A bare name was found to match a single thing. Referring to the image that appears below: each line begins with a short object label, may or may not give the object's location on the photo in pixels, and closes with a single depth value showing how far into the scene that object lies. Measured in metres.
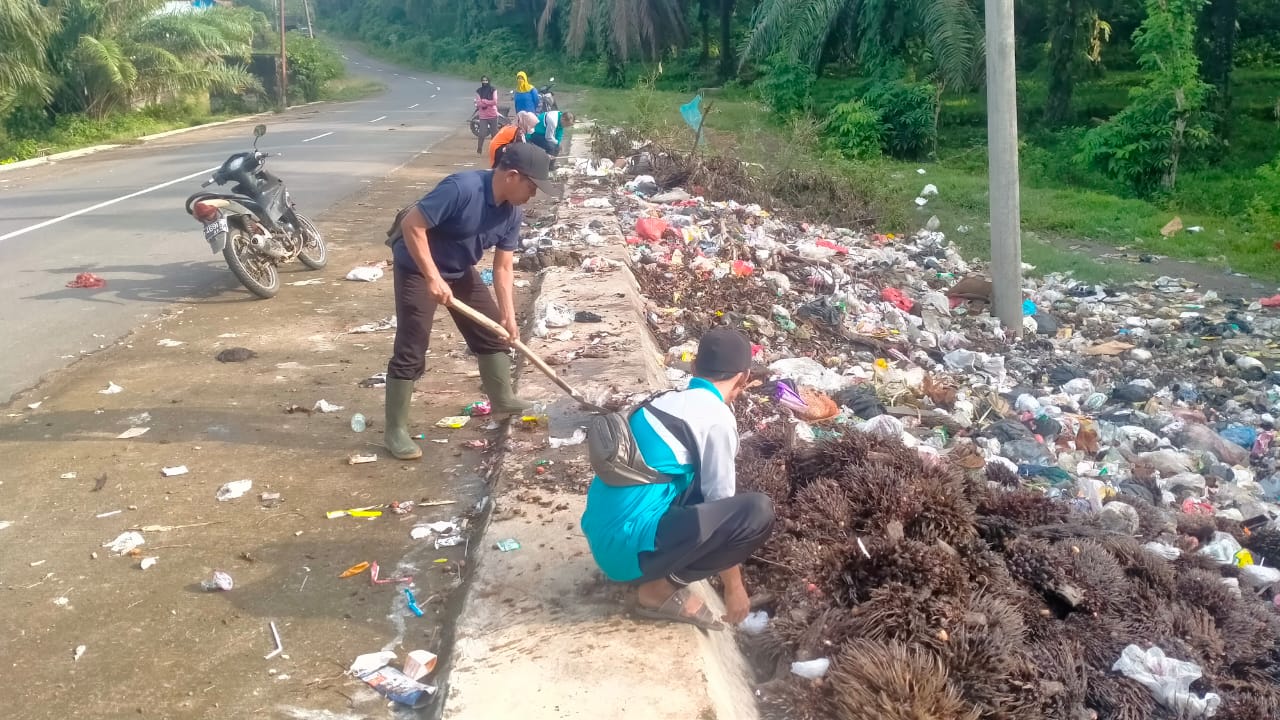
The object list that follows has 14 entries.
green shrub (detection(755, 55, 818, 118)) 23.55
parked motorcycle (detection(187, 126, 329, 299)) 7.62
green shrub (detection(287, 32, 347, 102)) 43.00
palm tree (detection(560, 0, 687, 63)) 34.72
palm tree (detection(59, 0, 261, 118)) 24.52
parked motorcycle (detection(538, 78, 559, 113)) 16.28
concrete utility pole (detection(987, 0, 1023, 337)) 7.25
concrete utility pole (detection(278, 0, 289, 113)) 39.03
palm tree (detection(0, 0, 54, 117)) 21.23
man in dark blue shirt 4.32
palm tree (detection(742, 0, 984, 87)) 18.52
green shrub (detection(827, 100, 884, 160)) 18.86
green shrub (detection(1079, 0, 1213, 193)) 13.82
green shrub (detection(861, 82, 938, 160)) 19.03
